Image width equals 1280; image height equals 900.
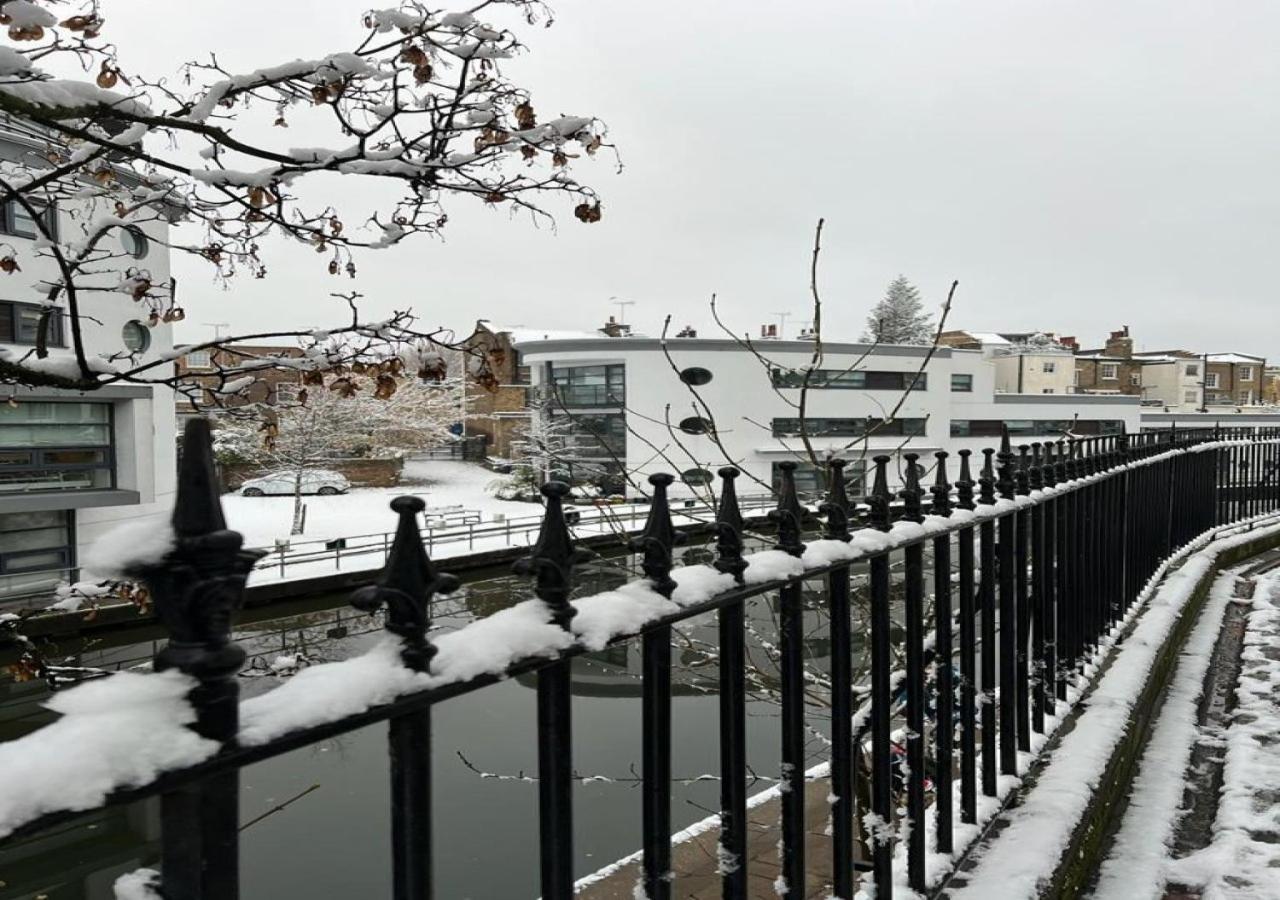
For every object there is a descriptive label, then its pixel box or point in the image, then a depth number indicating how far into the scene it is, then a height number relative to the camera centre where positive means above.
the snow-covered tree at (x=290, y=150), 2.51 +0.89
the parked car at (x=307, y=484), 31.92 -2.75
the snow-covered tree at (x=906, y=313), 57.97 +7.05
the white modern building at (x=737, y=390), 33.72 +0.88
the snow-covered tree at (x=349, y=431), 30.19 -0.67
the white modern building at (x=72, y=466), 17.75 -1.09
